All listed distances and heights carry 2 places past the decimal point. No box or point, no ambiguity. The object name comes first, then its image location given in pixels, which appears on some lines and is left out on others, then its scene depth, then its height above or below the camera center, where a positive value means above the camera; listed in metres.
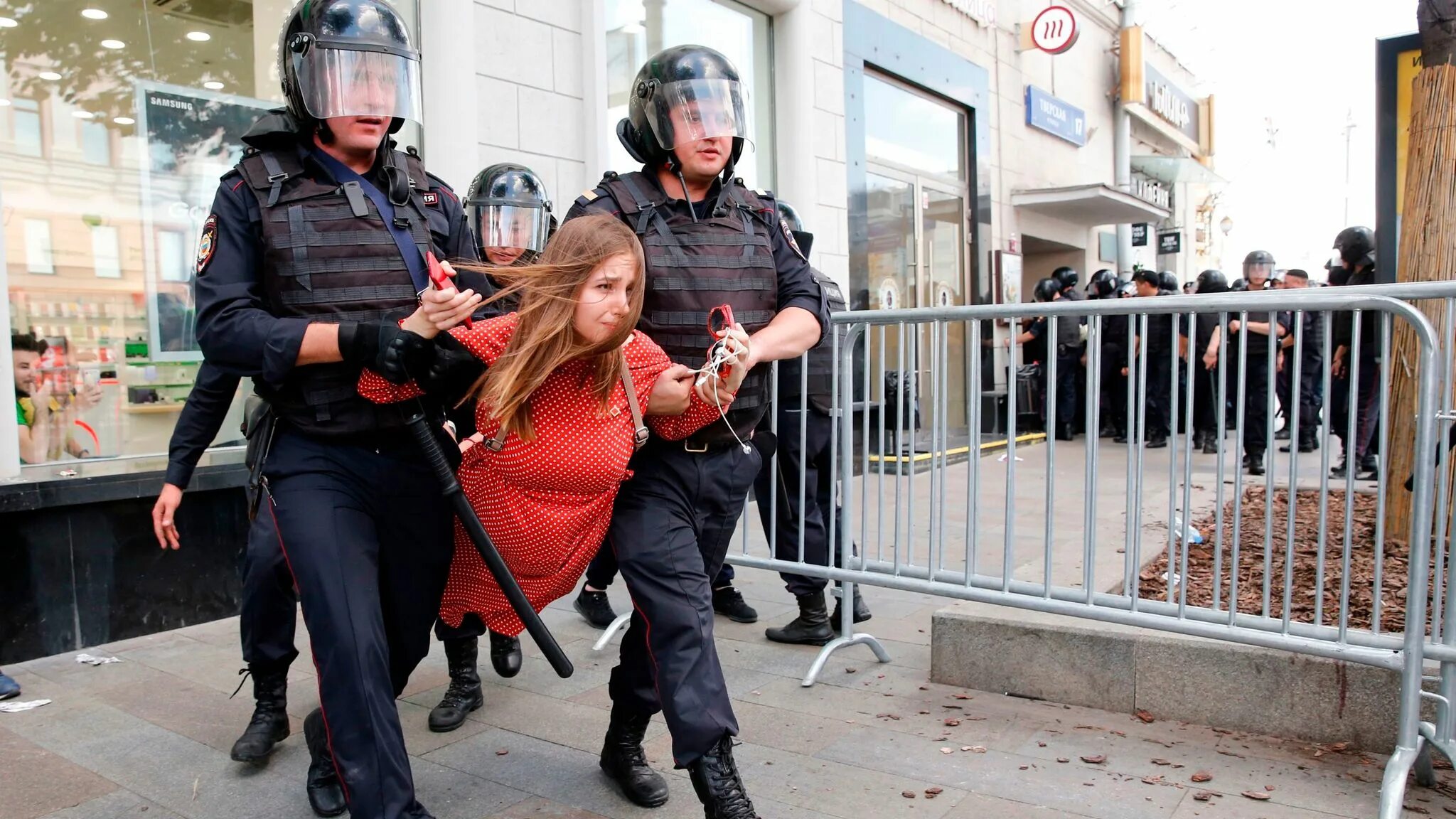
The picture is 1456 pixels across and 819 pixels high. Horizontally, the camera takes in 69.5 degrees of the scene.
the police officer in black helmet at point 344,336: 2.29 +0.05
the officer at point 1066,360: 11.05 -0.17
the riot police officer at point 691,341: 2.46 +0.03
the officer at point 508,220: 3.90 +0.54
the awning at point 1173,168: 18.28 +3.12
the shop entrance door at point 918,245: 10.43 +1.10
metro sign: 12.80 +3.86
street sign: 13.62 +3.10
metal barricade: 2.72 -0.55
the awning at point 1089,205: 13.16 +1.88
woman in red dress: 2.34 -0.11
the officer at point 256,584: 2.76 -0.63
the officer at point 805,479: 4.25 -0.54
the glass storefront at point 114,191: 4.79 +0.83
